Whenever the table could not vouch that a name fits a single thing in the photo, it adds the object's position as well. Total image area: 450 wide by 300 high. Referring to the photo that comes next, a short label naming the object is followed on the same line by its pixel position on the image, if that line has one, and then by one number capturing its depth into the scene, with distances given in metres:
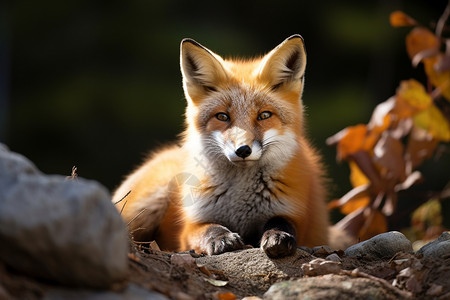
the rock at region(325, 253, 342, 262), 5.70
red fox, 6.82
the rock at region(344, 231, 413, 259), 5.88
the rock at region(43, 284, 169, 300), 3.68
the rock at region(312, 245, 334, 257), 6.13
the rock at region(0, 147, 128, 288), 3.51
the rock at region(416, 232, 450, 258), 5.48
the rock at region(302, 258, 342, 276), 5.06
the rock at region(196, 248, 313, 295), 5.30
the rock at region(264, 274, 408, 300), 4.40
